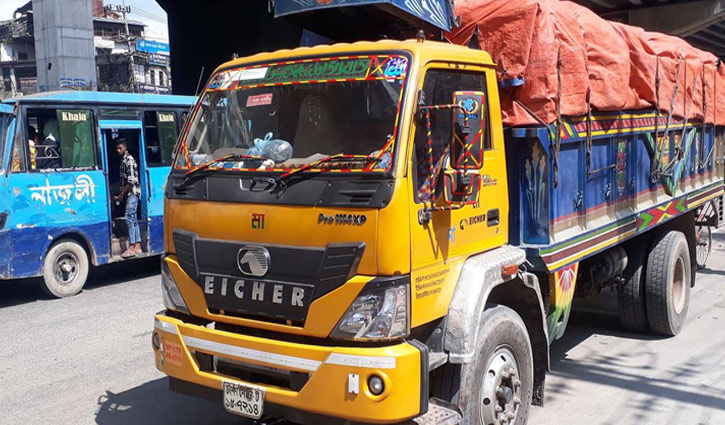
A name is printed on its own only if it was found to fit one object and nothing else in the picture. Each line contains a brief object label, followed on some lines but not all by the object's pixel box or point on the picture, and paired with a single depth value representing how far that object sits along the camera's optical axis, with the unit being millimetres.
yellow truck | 3404
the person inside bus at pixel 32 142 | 8969
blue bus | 8758
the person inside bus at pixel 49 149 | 9102
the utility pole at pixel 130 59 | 53669
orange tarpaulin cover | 4559
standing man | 10250
